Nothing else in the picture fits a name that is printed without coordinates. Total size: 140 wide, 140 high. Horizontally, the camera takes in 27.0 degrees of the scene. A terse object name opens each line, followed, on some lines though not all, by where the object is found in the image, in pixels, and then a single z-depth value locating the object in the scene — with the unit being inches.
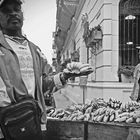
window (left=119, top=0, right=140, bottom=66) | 350.9
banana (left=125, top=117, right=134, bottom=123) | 121.8
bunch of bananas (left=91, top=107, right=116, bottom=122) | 127.5
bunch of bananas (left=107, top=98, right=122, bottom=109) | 152.6
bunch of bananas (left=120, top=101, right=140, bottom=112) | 141.9
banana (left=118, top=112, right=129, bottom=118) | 128.4
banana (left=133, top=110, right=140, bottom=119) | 123.2
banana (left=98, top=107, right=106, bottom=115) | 136.1
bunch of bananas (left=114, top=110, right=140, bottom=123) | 122.3
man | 61.0
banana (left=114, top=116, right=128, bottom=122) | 124.3
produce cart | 117.2
